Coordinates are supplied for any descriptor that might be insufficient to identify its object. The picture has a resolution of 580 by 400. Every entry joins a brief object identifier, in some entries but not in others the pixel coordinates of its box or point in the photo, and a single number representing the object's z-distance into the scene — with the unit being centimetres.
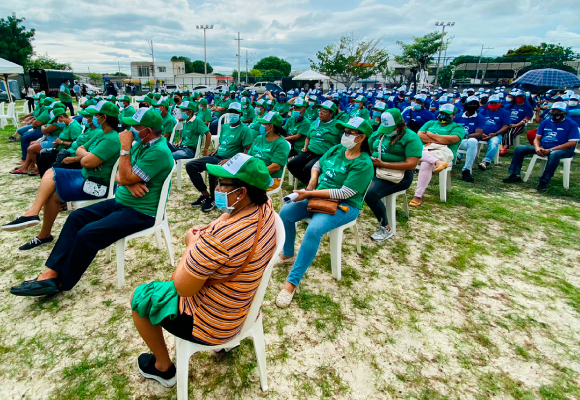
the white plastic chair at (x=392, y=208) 414
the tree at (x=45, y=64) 3996
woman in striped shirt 150
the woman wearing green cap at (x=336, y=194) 293
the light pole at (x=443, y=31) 3547
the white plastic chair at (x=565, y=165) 584
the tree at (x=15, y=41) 3375
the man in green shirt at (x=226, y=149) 496
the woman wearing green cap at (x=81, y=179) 331
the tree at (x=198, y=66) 8819
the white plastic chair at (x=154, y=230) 285
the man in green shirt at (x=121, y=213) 264
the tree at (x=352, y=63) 3216
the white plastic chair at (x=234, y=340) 173
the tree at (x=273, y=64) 8525
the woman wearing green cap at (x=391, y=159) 388
